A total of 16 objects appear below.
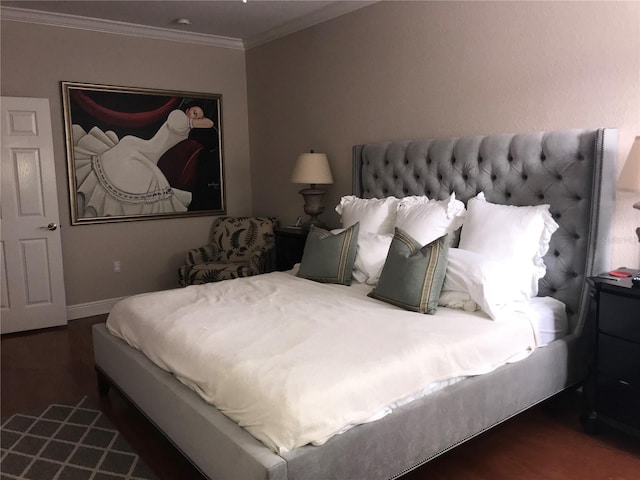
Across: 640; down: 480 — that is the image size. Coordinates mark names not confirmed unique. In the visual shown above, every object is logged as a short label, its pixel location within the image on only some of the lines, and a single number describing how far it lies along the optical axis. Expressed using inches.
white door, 161.0
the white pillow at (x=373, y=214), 133.6
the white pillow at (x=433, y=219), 117.5
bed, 68.6
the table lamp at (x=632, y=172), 89.3
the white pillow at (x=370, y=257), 120.8
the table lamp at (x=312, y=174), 163.2
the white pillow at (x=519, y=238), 104.0
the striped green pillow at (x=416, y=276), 98.0
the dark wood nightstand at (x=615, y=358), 89.4
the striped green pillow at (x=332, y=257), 122.6
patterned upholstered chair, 175.3
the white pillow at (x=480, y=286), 94.6
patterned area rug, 89.1
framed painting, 176.9
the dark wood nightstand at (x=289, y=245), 169.2
